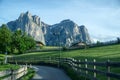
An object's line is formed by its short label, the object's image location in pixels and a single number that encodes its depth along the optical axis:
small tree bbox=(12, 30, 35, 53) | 53.54
